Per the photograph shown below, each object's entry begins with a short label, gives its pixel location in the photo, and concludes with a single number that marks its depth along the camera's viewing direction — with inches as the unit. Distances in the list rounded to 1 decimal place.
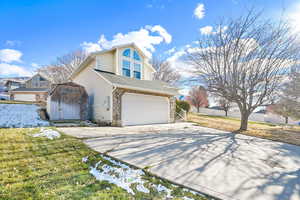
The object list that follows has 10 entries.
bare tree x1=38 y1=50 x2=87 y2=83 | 1011.3
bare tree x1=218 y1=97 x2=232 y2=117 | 1119.0
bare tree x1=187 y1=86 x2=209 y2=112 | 1235.1
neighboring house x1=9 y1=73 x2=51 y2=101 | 980.6
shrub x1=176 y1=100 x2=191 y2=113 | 662.5
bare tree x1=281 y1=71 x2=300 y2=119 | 371.1
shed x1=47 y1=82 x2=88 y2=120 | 367.2
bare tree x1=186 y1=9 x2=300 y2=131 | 350.9
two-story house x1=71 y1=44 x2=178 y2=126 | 364.8
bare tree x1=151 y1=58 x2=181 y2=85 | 1094.4
